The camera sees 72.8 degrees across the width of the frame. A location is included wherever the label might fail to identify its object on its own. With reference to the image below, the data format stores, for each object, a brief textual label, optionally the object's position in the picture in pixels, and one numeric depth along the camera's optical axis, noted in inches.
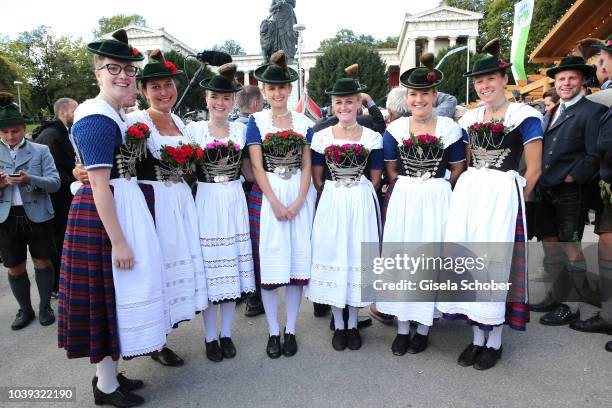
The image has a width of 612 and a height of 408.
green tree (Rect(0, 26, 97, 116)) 2145.7
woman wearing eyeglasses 102.6
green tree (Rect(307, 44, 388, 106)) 1421.0
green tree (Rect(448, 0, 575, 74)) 1135.6
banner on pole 362.9
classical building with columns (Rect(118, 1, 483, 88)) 2171.5
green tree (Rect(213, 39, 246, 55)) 3312.3
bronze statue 582.9
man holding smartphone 175.2
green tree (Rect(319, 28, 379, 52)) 2923.2
